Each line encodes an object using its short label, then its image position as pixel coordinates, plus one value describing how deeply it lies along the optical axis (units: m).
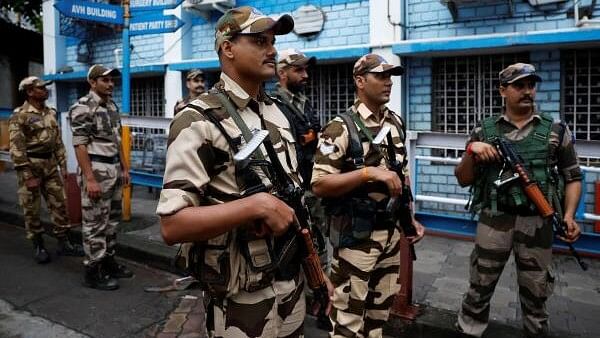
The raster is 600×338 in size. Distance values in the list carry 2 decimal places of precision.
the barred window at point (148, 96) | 8.92
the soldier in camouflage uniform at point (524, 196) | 2.80
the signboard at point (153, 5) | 6.41
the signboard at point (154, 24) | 6.46
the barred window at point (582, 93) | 5.08
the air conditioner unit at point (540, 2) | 5.12
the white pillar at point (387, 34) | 5.94
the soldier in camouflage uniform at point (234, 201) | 1.54
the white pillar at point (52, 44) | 10.23
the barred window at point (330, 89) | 6.63
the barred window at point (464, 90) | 5.54
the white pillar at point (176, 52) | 8.07
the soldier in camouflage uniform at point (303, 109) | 3.40
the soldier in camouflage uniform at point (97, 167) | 4.16
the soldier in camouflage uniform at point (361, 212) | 2.63
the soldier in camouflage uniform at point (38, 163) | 5.02
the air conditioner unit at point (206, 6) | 7.36
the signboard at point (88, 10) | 6.04
